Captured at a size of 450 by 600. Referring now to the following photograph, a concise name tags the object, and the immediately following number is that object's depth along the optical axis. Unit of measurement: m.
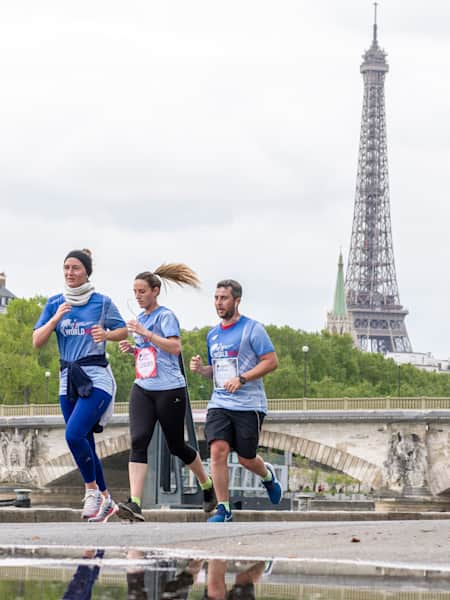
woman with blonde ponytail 11.65
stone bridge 52.03
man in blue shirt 11.85
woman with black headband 11.24
